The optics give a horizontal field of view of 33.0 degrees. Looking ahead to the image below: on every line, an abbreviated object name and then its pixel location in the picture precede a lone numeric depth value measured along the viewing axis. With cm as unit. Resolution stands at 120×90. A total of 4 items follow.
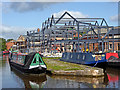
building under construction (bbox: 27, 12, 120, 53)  3103
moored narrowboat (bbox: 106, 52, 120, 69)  2225
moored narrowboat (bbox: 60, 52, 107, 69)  2206
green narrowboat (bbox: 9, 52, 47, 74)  1833
